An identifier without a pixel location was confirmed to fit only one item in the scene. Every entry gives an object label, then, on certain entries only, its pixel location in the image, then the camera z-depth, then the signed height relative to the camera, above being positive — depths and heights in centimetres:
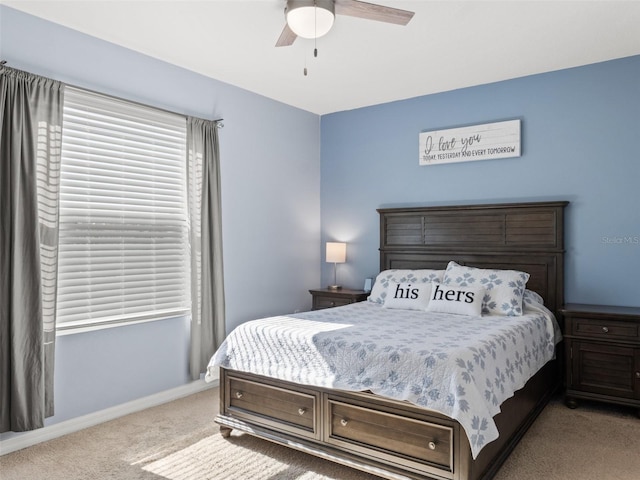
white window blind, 325 +15
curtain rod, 291 +100
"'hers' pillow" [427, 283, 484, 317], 362 -52
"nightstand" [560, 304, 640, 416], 338 -88
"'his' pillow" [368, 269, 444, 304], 424 -41
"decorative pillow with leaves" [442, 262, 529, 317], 364 -41
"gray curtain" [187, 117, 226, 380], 398 -8
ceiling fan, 256 +123
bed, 231 -79
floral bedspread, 229 -69
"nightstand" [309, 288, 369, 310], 476 -65
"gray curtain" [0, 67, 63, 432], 287 -5
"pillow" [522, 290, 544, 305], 383 -53
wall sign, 427 +85
